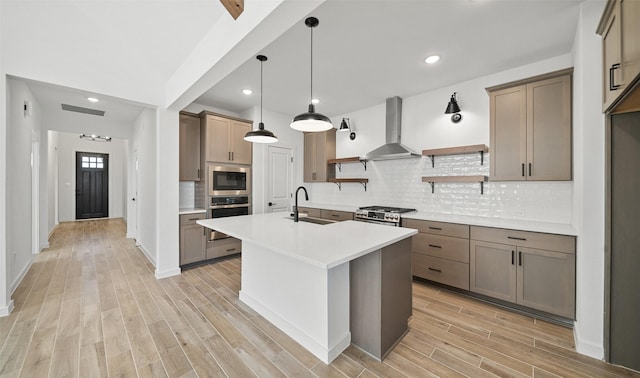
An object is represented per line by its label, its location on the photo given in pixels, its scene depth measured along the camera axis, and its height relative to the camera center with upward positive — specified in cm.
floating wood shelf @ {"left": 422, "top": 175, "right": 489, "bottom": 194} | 313 +13
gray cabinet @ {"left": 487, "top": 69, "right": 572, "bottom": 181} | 250 +64
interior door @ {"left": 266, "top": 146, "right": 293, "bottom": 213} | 486 +21
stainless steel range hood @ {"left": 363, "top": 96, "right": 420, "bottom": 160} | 385 +88
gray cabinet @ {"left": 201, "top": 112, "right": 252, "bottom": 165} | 404 +82
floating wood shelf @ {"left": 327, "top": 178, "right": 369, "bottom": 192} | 449 +15
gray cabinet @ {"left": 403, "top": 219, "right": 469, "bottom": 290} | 285 -78
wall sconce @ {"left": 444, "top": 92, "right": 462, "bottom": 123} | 337 +108
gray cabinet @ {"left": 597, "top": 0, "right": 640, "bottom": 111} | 126 +82
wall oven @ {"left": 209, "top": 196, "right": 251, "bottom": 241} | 407 -33
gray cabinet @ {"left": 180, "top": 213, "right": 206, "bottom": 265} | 374 -80
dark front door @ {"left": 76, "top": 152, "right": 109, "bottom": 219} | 830 +9
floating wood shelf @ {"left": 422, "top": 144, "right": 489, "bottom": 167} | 311 +50
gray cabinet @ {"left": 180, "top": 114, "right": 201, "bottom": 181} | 408 +67
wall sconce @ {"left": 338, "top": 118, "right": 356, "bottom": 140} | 468 +117
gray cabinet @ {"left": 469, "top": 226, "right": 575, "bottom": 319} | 226 -79
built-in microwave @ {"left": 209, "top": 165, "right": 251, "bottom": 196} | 409 +12
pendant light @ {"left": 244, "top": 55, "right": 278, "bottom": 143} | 268 +57
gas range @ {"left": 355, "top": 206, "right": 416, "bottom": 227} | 340 -38
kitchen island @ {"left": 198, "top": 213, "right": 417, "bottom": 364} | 180 -79
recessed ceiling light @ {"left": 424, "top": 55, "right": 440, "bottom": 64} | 275 +147
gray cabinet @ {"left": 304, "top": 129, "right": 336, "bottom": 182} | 500 +69
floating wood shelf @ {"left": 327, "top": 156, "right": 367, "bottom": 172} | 447 +52
